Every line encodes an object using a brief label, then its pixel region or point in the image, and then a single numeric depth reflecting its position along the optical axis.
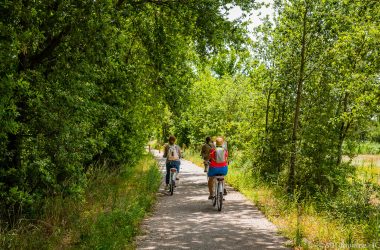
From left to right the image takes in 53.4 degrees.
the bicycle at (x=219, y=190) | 10.24
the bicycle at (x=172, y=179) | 13.23
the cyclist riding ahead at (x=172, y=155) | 13.47
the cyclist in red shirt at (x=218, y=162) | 10.64
